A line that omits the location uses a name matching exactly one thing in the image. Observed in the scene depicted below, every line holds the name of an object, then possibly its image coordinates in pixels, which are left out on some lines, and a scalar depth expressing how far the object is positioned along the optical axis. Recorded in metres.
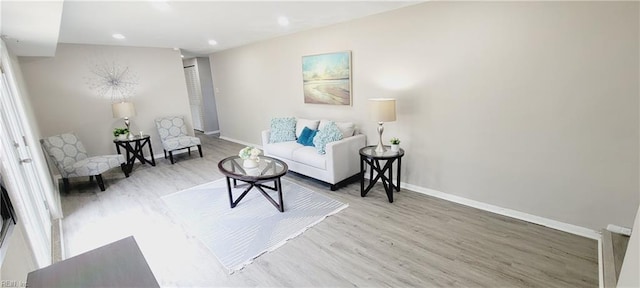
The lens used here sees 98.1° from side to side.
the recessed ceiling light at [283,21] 3.58
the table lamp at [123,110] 4.78
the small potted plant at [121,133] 4.83
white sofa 3.63
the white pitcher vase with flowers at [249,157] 3.33
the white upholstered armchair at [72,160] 3.91
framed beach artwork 4.08
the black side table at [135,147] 4.76
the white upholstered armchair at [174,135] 5.19
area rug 2.57
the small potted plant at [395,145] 3.40
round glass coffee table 3.10
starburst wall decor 4.90
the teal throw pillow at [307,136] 4.27
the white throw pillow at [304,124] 4.45
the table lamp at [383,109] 3.23
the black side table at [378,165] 3.28
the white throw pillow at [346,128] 3.98
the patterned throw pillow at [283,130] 4.62
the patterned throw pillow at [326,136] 3.80
